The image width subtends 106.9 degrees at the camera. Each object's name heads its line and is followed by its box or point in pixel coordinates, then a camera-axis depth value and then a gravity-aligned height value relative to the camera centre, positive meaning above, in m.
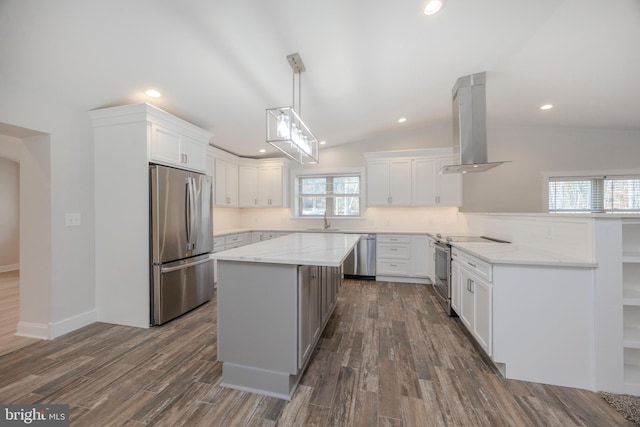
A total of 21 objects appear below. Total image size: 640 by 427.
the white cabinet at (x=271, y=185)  4.94 +0.56
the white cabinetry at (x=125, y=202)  2.52 +0.11
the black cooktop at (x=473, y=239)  2.89 -0.37
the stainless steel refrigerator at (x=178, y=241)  2.54 -0.34
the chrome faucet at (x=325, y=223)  4.93 -0.25
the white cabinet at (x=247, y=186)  4.86 +0.53
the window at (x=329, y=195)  5.00 +0.35
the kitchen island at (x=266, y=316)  1.61 -0.74
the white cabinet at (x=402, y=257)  4.14 -0.81
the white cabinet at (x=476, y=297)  1.87 -0.77
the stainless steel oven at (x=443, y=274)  2.88 -0.84
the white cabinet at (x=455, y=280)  2.60 -0.78
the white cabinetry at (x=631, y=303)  1.63 -0.64
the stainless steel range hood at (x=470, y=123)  2.95 +1.15
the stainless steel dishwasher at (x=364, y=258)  4.30 -0.85
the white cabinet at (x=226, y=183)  4.19 +0.54
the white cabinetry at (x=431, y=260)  3.72 -0.80
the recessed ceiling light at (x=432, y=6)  1.71 +1.51
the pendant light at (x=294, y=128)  1.90 +0.73
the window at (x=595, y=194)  3.99 +0.28
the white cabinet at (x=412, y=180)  4.27 +0.58
